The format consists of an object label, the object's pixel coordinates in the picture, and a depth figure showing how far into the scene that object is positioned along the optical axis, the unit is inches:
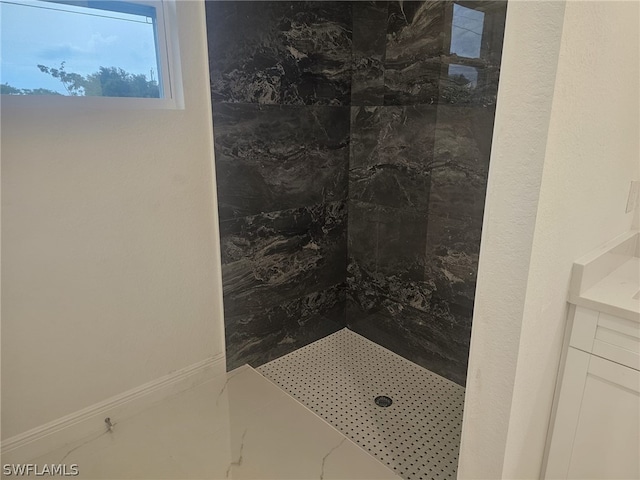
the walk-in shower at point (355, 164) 77.4
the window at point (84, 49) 58.4
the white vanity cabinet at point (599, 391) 44.3
